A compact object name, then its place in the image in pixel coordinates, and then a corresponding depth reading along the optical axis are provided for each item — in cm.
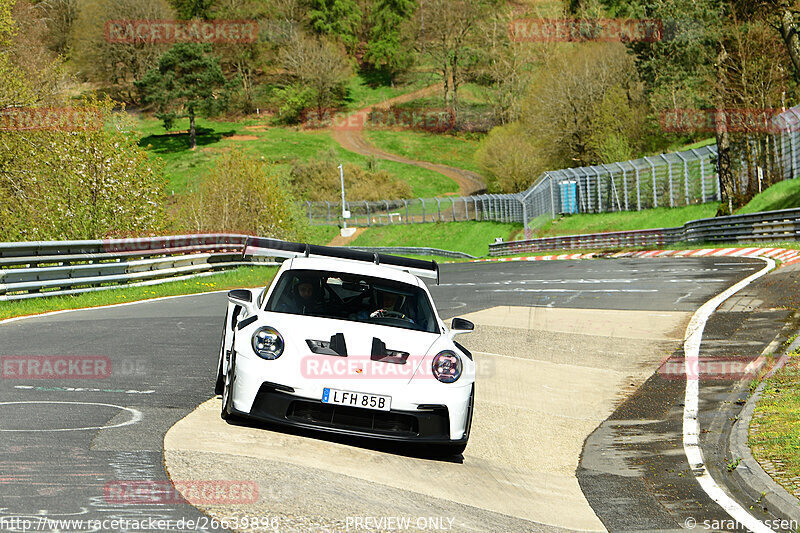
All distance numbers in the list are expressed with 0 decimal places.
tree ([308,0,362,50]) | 14212
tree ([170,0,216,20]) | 14000
